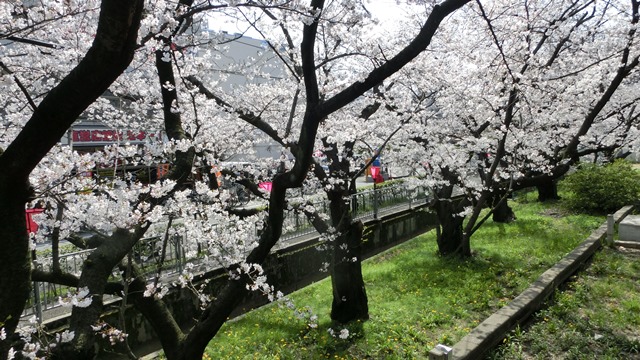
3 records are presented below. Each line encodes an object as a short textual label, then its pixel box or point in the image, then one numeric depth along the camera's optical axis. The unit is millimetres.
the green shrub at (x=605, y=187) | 15594
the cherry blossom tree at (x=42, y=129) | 2063
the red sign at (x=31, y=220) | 5368
